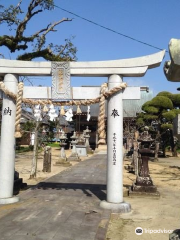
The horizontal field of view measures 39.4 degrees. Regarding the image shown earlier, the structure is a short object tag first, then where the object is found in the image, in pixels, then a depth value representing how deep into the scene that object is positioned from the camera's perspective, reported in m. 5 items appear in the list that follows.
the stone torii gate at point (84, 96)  6.50
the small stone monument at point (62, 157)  19.02
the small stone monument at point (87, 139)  32.76
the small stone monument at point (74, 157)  22.95
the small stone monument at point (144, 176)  8.80
